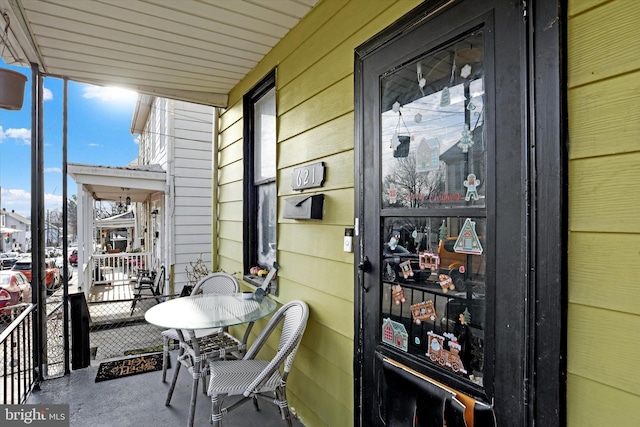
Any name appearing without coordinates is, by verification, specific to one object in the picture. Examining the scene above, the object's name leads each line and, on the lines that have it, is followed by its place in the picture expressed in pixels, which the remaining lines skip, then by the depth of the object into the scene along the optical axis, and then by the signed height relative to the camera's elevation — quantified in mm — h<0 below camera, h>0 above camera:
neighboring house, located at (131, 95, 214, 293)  5613 +491
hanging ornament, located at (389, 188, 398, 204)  1453 +87
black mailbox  1909 +49
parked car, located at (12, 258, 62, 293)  9061 -1543
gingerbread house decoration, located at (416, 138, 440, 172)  1276 +234
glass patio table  2031 -652
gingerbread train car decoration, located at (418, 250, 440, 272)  1266 -175
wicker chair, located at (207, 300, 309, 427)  1824 -938
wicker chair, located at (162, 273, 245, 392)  2436 -996
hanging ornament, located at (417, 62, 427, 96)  1346 +545
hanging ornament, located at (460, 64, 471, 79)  1168 +504
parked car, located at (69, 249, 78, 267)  13914 -1821
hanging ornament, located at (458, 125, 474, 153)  1158 +260
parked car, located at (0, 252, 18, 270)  12122 -1713
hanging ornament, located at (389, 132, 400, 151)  1459 +322
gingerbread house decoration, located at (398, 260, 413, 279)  1384 -225
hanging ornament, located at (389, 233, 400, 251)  1444 -113
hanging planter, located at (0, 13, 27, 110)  2037 +787
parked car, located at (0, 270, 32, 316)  6195 -1414
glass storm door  1017 -6
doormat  2870 -1366
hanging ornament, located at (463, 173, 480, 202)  1134 +100
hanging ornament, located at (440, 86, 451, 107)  1238 +438
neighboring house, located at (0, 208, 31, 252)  20094 -1324
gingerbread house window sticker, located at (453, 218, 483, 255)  1129 -88
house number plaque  1938 +235
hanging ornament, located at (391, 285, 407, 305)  1422 -339
